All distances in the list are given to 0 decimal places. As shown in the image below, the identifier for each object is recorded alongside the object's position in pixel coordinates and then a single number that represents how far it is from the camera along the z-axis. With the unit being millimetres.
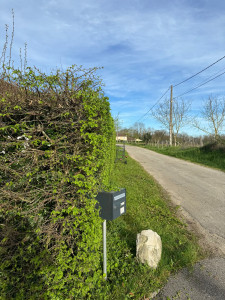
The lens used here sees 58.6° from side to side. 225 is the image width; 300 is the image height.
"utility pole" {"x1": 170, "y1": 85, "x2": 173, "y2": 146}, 27841
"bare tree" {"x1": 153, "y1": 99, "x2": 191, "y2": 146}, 37662
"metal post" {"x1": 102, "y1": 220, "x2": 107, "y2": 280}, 2453
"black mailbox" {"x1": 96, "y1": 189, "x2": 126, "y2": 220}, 2268
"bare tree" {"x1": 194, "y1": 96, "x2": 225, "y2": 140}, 22617
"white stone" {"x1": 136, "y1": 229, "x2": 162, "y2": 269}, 2801
